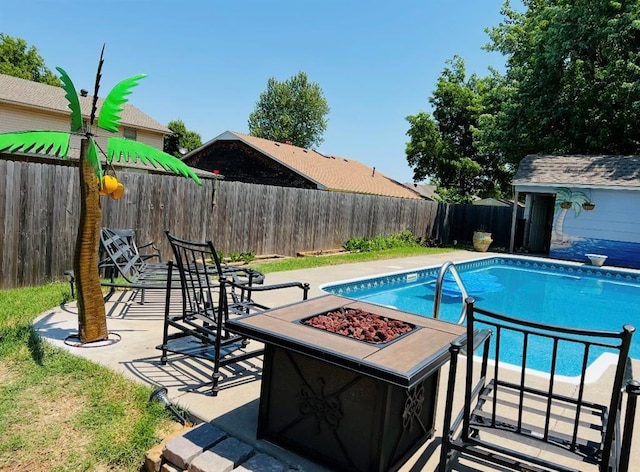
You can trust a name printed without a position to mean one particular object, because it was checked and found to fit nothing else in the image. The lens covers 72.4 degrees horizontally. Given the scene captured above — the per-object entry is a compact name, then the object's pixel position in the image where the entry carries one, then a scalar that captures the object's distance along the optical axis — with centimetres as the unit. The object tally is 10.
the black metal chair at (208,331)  298
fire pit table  201
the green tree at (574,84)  1560
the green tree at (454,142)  2626
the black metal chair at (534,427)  170
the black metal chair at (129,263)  501
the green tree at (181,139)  3534
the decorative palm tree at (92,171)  348
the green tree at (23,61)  2822
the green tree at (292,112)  4175
